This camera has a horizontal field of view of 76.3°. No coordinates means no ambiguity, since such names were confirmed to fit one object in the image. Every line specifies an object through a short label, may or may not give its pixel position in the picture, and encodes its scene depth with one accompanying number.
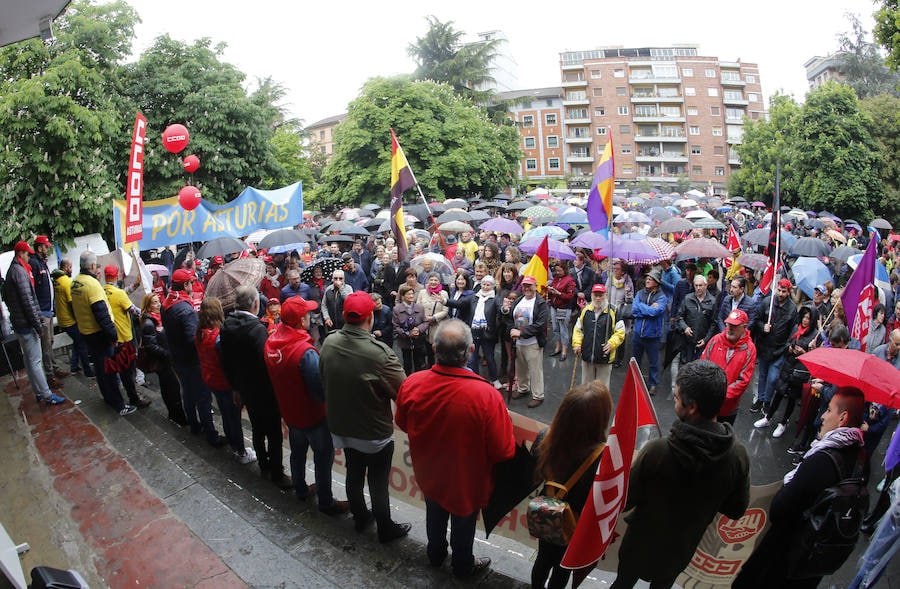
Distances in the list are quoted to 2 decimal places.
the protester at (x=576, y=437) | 2.78
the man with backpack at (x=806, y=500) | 2.94
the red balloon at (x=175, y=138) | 10.22
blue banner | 10.24
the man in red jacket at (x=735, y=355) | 5.54
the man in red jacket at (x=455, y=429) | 3.13
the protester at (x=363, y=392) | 3.68
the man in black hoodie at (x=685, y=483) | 2.63
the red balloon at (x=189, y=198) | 9.92
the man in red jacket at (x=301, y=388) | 4.09
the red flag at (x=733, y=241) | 11.32
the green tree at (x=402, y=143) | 29.66
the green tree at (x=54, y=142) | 12.43
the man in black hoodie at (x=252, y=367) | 4.54
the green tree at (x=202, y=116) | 17.45
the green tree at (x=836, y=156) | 27.09
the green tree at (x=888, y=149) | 27.73
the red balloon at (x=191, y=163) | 11.44
